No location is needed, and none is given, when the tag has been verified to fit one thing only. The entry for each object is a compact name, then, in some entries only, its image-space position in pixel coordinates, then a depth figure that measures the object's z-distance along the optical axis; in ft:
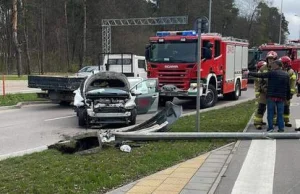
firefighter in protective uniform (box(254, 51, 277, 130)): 36.81
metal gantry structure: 157.84
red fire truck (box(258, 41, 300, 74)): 110.22
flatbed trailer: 55.57
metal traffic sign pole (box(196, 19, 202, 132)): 33.18
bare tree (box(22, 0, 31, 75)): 138.00
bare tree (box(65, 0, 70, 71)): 177.89
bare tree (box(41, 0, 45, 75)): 163.43
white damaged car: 41.14
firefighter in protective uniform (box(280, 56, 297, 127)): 36.50
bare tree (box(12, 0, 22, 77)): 118.62
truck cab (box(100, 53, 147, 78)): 74.14
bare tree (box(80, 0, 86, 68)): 166.73
